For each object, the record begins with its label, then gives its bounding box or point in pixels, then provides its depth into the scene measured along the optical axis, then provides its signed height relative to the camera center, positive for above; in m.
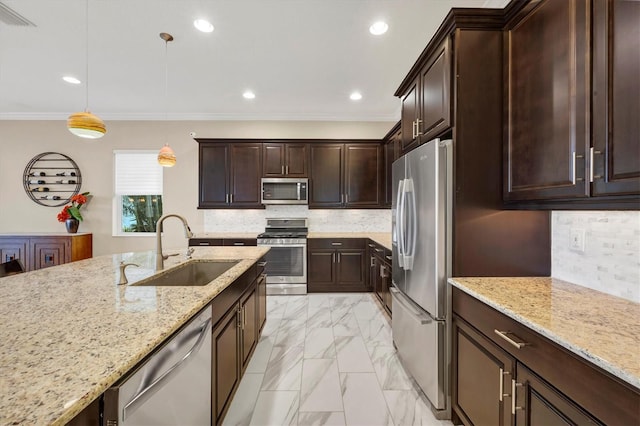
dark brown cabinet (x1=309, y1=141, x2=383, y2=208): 4.35 +0.66
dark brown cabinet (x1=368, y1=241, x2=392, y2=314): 3.08 -0.77
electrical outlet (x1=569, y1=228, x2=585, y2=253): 1.44 -0.14
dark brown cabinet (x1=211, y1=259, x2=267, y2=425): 1.40 -0.81
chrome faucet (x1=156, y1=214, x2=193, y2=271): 1.76 -0.26
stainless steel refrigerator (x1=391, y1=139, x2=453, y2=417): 1.63 -0.32
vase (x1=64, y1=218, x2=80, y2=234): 4.35 -0.20
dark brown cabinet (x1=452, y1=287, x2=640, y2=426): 0.78 -0.63
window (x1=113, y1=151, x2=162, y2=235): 4.66 +0.37
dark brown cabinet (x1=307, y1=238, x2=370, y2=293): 4.10 -0.80
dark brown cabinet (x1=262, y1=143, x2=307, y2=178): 4.32 +0.91
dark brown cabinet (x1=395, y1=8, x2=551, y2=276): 1.60 +0.25
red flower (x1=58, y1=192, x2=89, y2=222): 4.36 +0.06
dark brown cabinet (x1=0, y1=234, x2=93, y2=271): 4.04 -0.57
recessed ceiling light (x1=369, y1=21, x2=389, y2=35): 2.38 +1.72
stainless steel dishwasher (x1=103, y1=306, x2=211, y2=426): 0.73 -0.59
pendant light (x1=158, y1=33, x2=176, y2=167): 3.01 +0.66
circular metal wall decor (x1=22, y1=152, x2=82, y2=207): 4.55 +0.59
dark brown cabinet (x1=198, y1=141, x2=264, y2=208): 4.29 +0.64
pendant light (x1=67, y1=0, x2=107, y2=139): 1.96 +0.67
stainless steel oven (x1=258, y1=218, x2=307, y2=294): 4.05 -0.78
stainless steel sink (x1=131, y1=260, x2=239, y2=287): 1.95 -0.45
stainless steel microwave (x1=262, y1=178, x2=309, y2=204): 4.25 +0.37
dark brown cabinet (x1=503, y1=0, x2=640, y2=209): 0.99 +0.49
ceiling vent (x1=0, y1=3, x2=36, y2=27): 2.21 +1.71
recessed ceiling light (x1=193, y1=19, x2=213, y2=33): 2.35 +1.72
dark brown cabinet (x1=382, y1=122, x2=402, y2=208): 3.63 +0.87
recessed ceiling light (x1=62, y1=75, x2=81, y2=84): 3.37 +1.74
